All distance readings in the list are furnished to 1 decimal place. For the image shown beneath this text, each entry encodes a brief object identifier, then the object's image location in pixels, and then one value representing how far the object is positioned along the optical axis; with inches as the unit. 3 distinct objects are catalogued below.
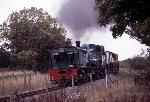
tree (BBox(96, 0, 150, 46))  595.8
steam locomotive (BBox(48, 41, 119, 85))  1197.7
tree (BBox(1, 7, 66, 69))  2116.1
